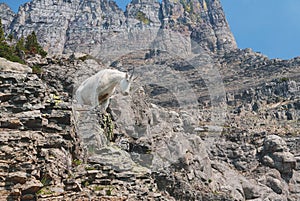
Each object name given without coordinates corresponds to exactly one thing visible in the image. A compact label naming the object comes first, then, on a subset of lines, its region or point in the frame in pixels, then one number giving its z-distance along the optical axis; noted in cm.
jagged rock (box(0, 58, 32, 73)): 1729
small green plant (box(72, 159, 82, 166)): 1180
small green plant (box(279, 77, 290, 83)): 12116
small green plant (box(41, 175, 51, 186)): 948
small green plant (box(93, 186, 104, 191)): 1097
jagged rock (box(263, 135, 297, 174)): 4078
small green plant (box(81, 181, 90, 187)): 1087
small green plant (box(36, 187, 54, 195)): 908
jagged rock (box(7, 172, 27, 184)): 827
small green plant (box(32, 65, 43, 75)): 2342
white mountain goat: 1678
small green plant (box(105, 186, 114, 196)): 1104
